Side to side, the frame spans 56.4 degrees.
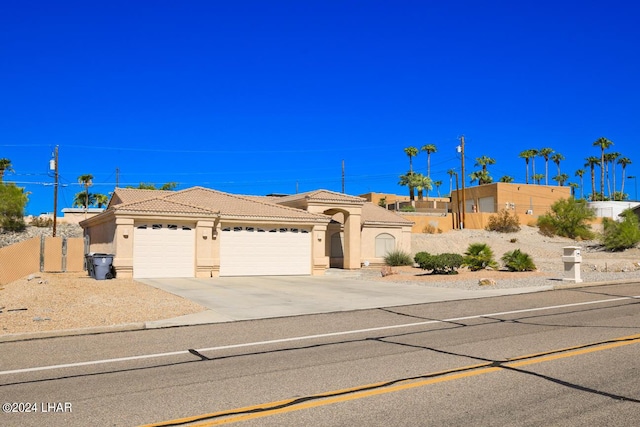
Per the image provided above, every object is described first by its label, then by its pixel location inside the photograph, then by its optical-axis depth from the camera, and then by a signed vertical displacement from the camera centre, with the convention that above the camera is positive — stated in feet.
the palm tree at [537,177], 390.30 +47.50
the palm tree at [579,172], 438.81 +56.41
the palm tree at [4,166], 224.98 +33.80
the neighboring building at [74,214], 213.46 +14.18
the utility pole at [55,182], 162.34 +19.86
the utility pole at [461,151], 199.93 +33.15
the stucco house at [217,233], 86.69 +3.01
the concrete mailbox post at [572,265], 71.82 -1.94
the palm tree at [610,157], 362.86 +56.49
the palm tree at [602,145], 337.52 +59.01
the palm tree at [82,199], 316.33 +28.79
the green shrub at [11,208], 192.13 +14.91
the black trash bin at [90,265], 85.09 -1.82
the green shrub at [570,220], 198.70 +9.90
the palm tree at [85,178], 288.51 +36.35
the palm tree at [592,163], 358.02 +52.45
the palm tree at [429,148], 331.92 +56.80
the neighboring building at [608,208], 253.44 +17.35
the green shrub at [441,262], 88.84 -1.81
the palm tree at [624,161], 390.83 +57.19
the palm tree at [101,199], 307.78 +28.00
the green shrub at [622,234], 157.94 +3.78
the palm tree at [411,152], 312.09 +51.53
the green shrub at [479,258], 91.71 -1.27
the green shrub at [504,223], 204.13 +9.24
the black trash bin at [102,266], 82.48 -1.79
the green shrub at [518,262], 88.63 -1.89
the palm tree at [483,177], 297.94 +36.30
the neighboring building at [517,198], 225.56 +20.00
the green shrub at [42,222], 208.13 +11.13
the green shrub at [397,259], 121.19 -1.85
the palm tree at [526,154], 350.02 +55.81
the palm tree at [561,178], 411.95 +49.78
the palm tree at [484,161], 305.94 +45.33
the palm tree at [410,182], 269.40 +32.22
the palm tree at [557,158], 387.96 +59.45
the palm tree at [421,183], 272.10 +30.64
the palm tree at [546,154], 376.07 +60.50
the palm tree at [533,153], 351.46 +57.06
